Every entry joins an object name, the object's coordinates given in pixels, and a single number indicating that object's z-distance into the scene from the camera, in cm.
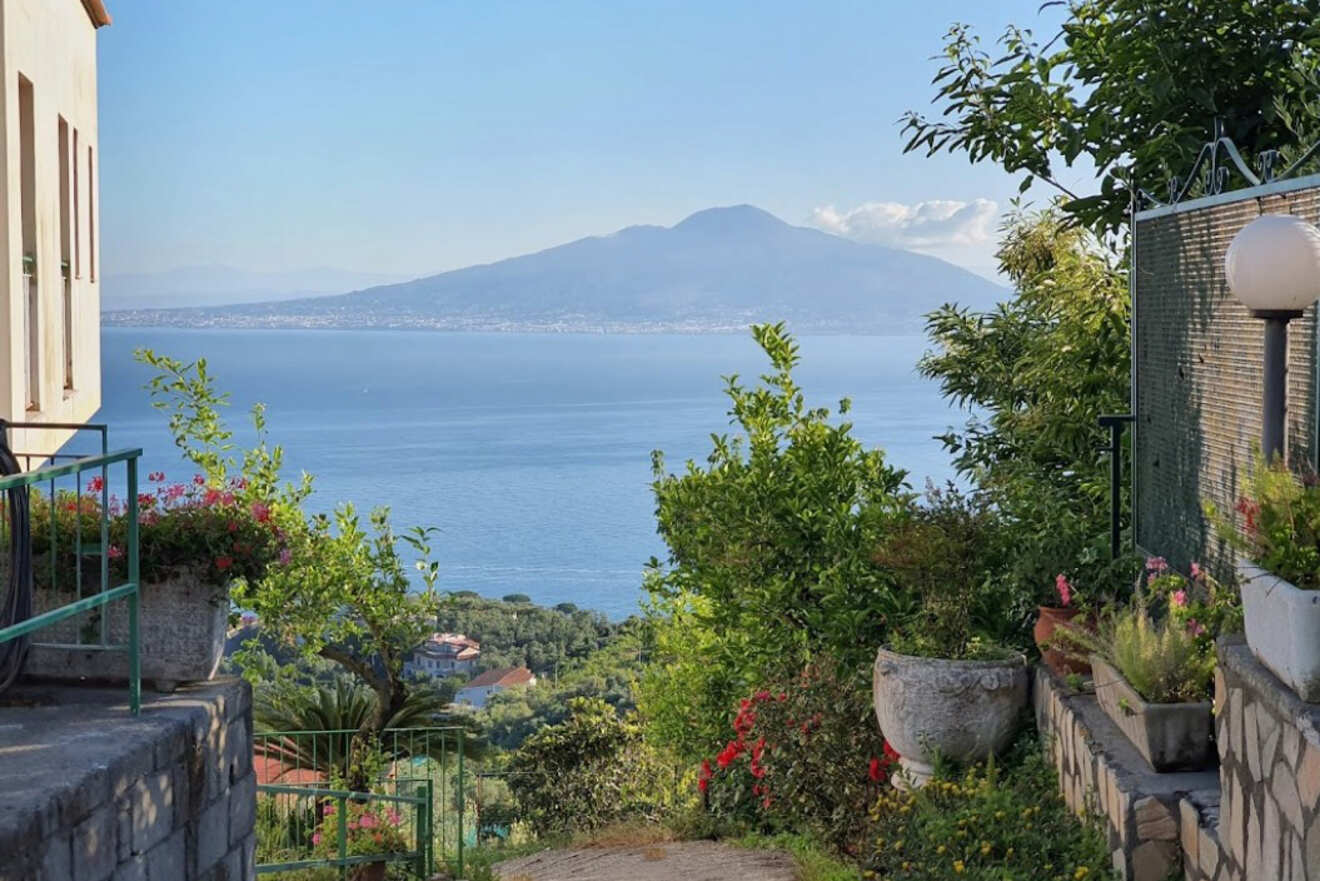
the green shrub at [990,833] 488
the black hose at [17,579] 501
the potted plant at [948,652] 604
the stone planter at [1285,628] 313
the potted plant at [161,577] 529
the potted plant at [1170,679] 462
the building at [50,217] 793
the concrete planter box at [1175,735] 460
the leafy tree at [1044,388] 717
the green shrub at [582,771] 1342
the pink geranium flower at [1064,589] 616
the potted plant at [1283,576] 315
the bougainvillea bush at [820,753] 684
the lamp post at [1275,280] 420
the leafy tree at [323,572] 1217
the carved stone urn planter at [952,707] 603
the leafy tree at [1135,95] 706
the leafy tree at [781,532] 759
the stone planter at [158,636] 529
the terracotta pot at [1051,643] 581
